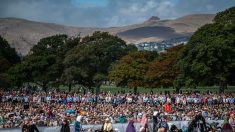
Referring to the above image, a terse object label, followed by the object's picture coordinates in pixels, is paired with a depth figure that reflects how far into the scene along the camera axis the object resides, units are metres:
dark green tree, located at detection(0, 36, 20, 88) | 90.91
